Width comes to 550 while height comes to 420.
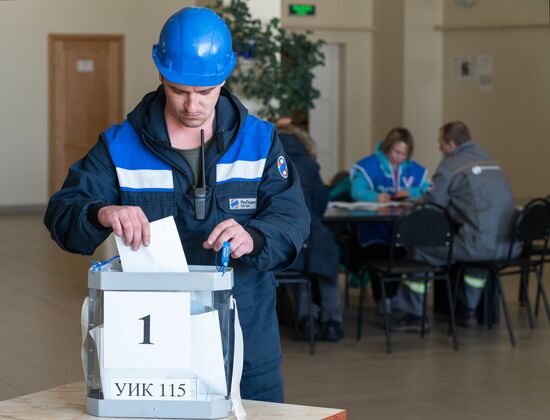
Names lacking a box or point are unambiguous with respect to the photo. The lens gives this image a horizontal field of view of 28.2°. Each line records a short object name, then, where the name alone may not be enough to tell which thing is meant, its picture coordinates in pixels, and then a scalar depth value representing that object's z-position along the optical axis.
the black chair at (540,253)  7.09
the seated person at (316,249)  6.27
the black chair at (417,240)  6.32
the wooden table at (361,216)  6.57
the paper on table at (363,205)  7.09
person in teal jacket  7.50
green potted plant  7.96
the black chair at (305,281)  6.20
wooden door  13.93
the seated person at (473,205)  6.74
